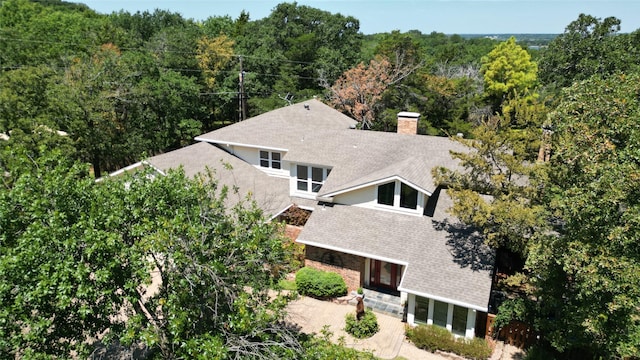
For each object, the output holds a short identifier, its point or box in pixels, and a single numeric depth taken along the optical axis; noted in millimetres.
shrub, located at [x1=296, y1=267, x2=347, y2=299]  18938
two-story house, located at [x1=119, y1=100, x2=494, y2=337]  16797
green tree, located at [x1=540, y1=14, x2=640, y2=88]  36009
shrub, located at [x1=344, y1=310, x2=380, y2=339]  16516
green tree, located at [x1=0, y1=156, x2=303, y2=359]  7996
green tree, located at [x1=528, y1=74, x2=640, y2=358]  10727
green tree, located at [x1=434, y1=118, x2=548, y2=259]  14805
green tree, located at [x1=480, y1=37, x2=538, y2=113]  48031
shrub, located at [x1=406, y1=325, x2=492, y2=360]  15332
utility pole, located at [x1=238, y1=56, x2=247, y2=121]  38000
